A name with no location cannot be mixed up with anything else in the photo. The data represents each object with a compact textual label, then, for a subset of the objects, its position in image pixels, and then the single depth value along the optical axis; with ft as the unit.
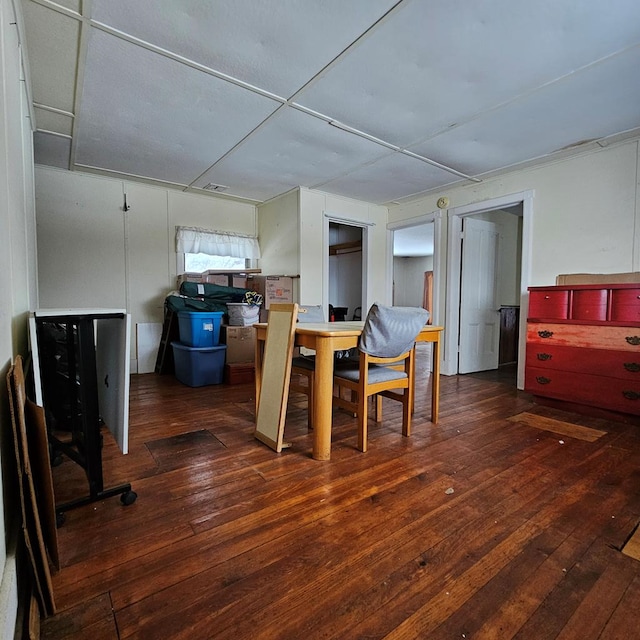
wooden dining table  6.68
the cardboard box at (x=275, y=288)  14.74
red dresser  8.87
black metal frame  4.69
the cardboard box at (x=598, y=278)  9.78
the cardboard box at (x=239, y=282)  15.55
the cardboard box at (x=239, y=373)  12.59
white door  14.85
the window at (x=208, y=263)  15.55
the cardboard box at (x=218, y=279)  15.14
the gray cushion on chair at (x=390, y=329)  6.82
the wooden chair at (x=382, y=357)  6.91
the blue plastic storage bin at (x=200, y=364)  12.06
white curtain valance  15.02
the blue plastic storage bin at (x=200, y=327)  12.20
